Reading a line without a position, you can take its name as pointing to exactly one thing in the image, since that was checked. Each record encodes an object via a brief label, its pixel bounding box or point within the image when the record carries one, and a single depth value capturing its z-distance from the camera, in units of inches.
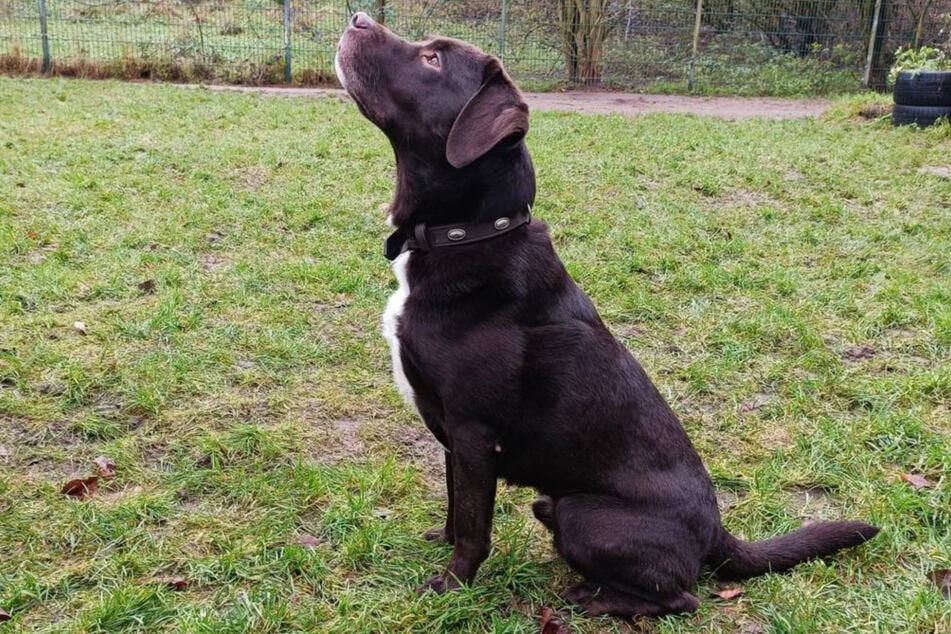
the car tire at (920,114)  396.2
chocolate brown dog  96.6
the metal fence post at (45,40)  564.7
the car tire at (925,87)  390.9
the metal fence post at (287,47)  593.0
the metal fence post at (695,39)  611.4
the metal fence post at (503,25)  610.5
